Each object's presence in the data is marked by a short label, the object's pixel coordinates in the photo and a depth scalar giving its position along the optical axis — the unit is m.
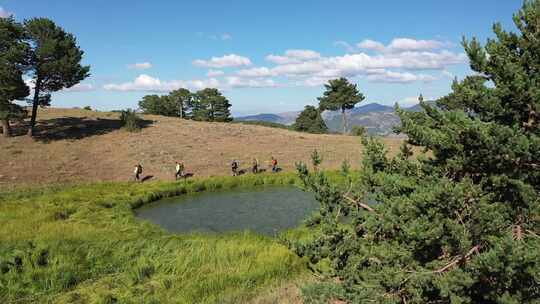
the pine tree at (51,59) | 49.19
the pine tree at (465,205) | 7.53
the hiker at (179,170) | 41.53
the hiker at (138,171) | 40.41
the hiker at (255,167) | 44.22
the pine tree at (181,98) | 114.88
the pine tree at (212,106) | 113.31
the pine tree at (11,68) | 45.81
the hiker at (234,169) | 42.69
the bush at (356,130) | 82.12
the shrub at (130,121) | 63.17
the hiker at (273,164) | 44.47
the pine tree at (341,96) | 86.75
